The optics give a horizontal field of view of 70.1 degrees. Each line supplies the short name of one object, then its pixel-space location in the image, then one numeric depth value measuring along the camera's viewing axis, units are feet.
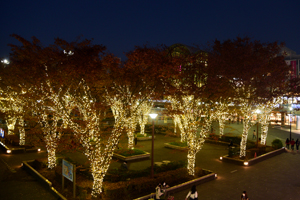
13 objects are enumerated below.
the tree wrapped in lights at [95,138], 33.50
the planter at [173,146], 71.72
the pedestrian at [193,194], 29.94
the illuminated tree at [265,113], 66.86
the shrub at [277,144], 71.64
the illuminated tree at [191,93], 43.50
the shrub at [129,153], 61.34
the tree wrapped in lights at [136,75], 44.19
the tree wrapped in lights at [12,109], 62.28
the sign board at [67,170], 31.26
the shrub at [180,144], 75.00
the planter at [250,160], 55.55
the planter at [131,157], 59.26
